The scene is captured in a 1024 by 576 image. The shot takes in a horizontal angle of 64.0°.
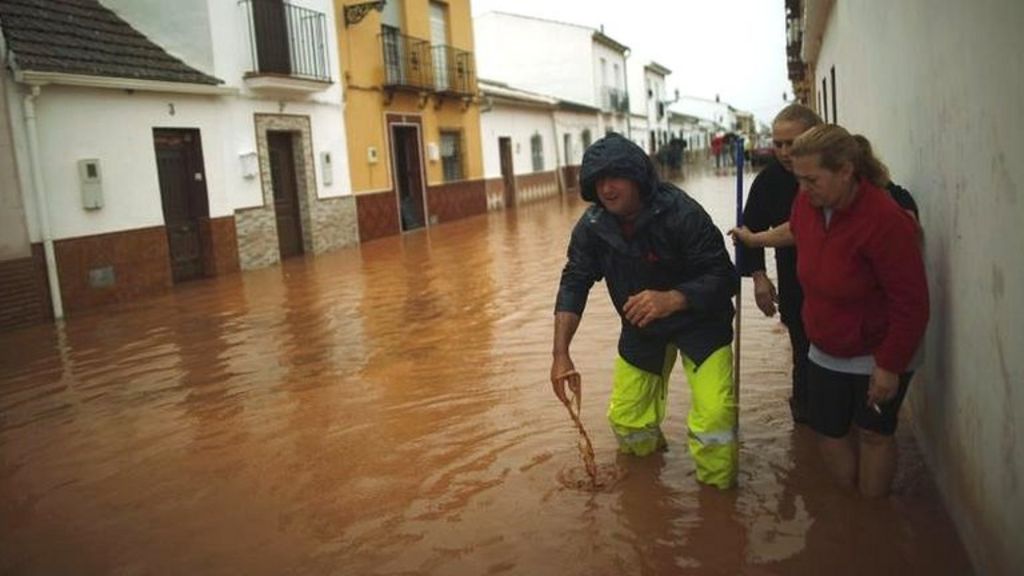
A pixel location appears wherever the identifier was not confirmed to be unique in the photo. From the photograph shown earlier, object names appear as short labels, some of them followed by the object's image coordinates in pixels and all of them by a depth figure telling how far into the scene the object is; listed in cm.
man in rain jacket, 331
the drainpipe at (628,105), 4184
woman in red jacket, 269
